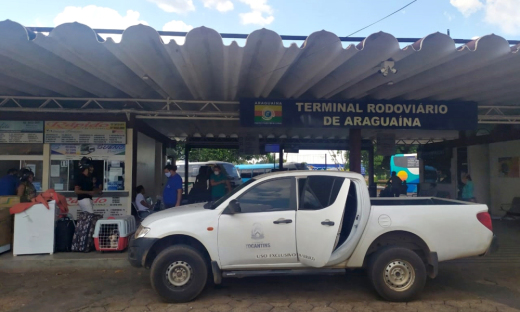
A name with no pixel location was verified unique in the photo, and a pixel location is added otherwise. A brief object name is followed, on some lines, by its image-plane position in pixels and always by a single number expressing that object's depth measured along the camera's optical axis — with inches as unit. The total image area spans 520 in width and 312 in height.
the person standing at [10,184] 332.2
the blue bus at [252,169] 1155.3
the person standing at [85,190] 322.0
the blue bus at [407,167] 1152.2
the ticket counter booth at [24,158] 386.9
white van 835.1
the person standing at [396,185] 624.1
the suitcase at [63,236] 301.6
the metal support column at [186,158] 714.8
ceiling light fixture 268.5
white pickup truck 206.7
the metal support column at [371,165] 697.8
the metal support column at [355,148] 403.5
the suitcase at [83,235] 301.6
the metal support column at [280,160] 726.9
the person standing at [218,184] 378.6
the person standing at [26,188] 317.1
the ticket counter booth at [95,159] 386.9
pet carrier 294.7
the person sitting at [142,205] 371.2
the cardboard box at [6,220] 298.2
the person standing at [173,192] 355.9
